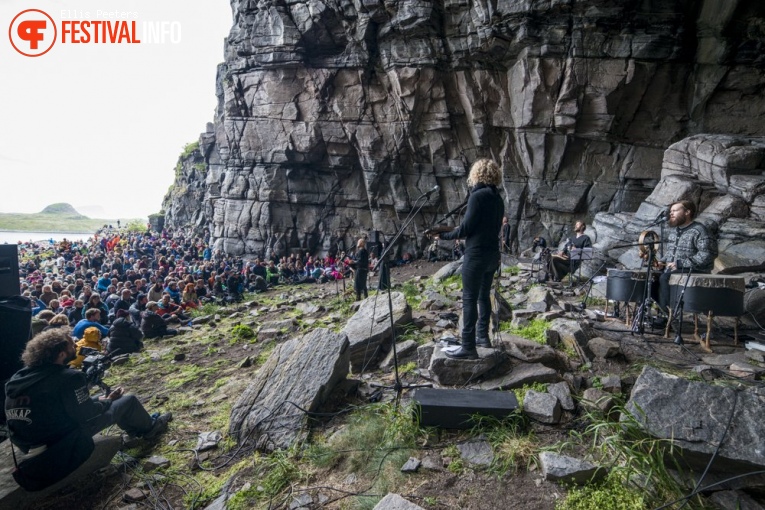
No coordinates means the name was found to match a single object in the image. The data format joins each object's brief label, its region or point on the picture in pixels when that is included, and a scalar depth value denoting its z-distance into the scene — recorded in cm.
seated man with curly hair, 373
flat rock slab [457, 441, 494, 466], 331
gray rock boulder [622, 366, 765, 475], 253
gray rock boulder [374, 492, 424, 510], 271
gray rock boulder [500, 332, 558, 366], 461
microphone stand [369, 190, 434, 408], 438
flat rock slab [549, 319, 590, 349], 503
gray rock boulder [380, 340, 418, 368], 568
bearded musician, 561
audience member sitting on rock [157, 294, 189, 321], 1207
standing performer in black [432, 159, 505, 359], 424
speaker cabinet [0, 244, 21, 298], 500
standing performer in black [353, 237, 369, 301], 1210
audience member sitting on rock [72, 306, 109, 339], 866
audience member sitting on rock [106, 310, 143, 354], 912
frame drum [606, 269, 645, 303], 586
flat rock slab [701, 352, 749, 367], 455
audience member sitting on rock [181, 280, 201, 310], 1366
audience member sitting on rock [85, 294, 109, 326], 1006
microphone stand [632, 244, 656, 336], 527
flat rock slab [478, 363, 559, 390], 421
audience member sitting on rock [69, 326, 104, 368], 818
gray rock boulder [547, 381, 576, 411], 377
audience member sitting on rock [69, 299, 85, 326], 1009
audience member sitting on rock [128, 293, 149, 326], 1116
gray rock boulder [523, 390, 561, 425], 357
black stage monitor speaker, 360
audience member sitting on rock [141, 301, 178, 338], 1077
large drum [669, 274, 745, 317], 480
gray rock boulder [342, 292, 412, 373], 576
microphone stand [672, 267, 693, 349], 509
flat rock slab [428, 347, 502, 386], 438
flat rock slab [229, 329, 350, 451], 432
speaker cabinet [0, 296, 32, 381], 475
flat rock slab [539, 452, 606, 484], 284
